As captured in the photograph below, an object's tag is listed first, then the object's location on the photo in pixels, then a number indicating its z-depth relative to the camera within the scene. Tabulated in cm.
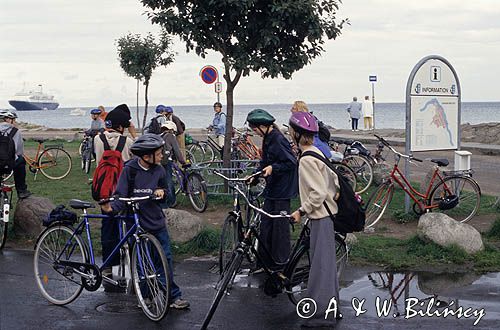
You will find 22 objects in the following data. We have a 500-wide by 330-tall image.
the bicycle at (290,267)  756
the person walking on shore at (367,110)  3552
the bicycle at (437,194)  1183
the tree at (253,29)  1334
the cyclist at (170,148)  1273
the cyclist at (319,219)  714
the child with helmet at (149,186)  771
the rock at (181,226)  1070
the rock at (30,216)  1146
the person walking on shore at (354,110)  3625
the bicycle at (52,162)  1925
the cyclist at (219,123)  2070
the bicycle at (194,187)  1369
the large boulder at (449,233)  973
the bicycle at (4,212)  1080
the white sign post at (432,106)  1273
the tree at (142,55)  2828
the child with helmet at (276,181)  884
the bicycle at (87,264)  736
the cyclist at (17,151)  1207
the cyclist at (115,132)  923
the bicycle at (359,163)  1552
